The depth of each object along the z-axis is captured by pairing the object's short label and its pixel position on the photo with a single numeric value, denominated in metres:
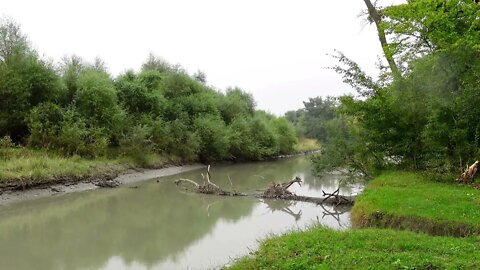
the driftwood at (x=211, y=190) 22.53
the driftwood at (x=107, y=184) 26.08
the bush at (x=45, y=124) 27.30
